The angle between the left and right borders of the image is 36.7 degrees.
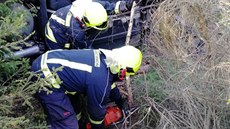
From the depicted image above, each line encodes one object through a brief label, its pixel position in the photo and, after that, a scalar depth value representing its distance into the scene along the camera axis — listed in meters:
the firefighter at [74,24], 5.04
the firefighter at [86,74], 4.10
